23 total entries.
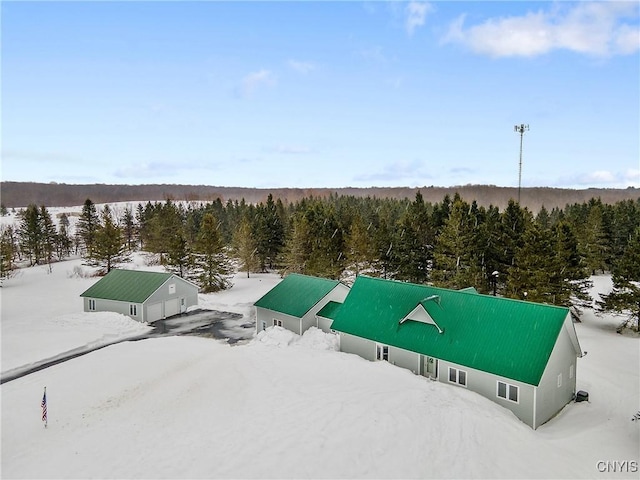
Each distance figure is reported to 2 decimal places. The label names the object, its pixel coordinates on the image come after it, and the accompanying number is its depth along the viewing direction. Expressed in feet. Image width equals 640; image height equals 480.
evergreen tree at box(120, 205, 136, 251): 295.48
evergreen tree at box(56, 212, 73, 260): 270.87
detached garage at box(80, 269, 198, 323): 126.21
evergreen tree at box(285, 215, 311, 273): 172.24
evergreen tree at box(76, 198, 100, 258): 236.94
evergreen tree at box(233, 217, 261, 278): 194.90
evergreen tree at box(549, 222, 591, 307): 117.39
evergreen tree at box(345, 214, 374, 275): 162.91
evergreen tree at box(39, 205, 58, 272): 233.35
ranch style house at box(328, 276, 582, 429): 64.49
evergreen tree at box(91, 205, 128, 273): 187.11
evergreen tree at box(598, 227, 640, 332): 111.14
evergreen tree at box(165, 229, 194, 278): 172.04
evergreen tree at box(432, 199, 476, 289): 132.36
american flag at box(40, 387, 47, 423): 58.54
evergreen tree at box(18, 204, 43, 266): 228.65
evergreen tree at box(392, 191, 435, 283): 154.40
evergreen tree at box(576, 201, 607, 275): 188.24
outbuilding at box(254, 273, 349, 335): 107.04
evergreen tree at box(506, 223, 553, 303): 114.11
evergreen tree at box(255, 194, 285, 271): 208.85
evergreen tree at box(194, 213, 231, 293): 168.45
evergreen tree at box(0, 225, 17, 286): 191.11
